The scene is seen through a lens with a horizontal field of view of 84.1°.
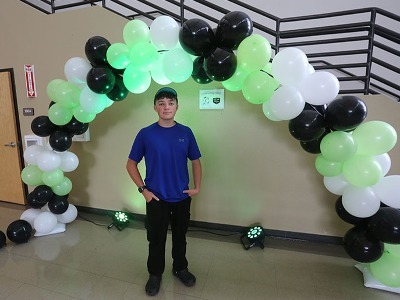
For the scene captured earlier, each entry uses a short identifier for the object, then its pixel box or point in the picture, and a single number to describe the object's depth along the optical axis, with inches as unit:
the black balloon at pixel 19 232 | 89.3
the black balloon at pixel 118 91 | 79.1
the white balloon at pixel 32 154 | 92.9
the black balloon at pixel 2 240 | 87.1
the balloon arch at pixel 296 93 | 55.7
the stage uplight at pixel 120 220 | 103.0
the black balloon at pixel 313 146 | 61.5
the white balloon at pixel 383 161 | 61.7
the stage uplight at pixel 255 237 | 89.4
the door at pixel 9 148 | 118.8
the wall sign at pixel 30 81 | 113.1
